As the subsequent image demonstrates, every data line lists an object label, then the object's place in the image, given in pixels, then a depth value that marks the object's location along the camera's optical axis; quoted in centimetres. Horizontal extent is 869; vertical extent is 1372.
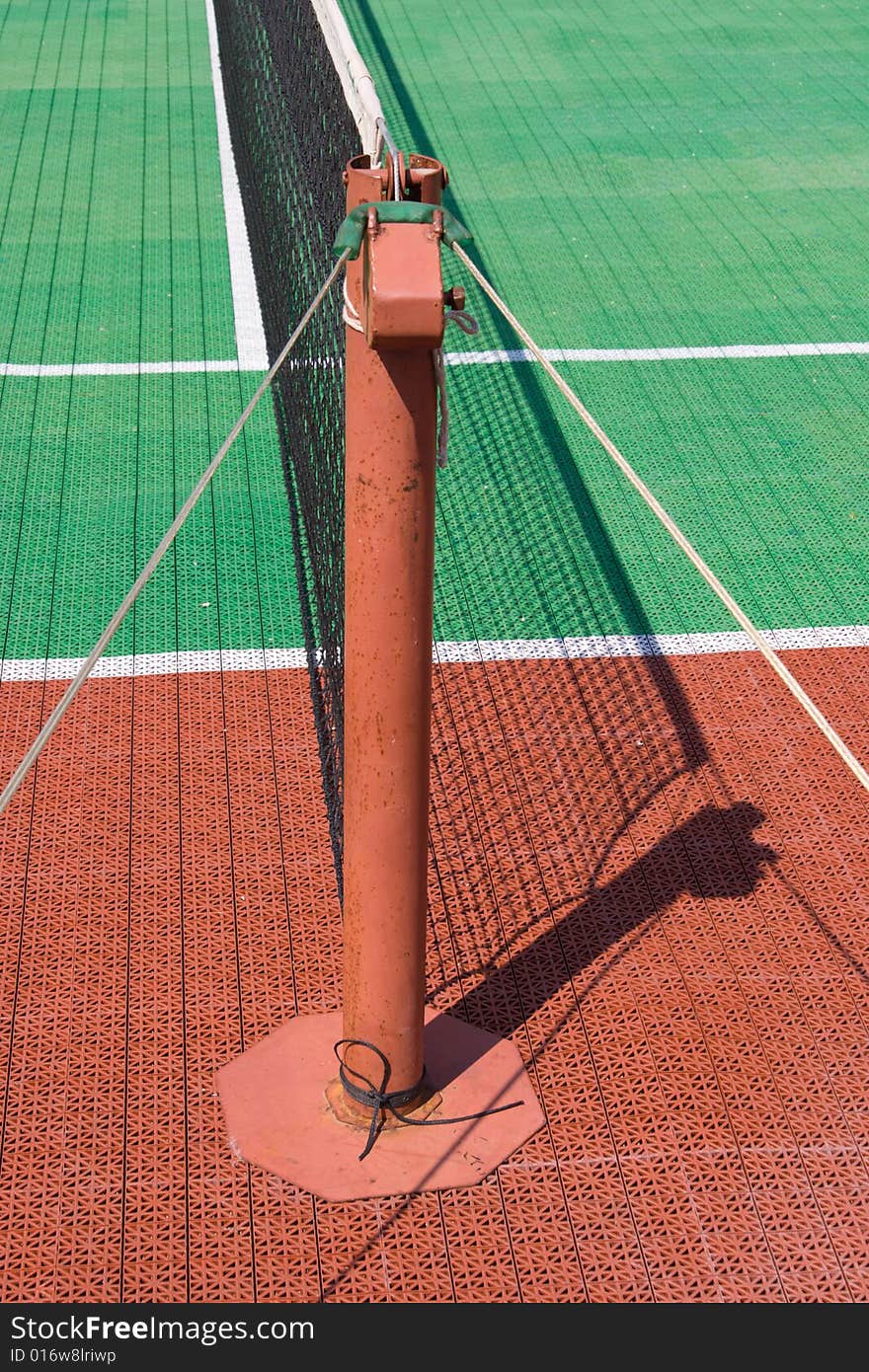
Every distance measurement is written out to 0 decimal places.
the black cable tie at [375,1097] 410
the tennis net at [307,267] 480
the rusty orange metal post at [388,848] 329
